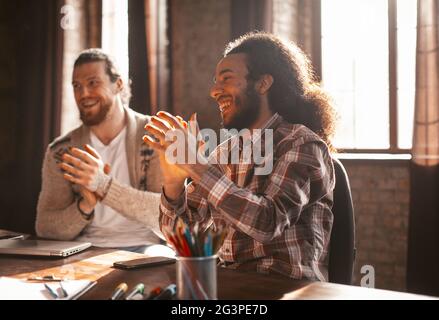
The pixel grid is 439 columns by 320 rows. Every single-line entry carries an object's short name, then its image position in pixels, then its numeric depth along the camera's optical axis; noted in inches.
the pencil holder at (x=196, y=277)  48.4
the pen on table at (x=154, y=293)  50.3
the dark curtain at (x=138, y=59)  162.9
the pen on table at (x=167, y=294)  49.8
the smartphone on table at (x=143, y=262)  66.7
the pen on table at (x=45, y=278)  62.8
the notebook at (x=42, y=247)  76.5
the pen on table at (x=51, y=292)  54.8
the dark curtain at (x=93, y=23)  198.8
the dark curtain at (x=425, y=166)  125.9
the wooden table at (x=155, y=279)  54.1
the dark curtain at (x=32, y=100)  188.4
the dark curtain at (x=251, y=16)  144.3
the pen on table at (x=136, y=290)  52.0
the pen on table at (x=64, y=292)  54.6
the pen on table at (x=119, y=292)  51.5
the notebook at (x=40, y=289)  55.2
